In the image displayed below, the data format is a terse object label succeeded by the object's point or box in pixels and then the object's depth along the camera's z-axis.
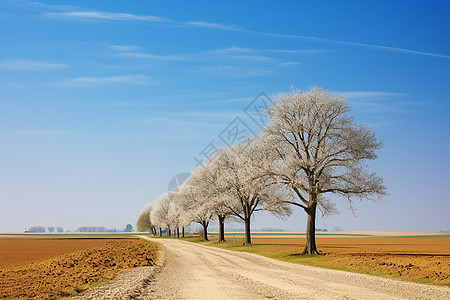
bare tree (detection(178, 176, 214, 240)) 63.19
